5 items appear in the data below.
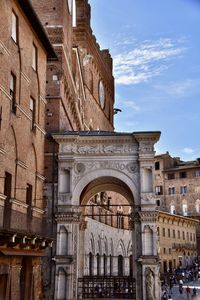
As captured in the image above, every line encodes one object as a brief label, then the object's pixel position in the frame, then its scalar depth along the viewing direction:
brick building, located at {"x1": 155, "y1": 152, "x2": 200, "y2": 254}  60.81
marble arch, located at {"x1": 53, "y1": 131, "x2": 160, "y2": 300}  20.92
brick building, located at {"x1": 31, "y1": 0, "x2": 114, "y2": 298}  21.59
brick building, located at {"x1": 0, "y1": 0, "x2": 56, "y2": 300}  14.43
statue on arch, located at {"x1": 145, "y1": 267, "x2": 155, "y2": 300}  19.72
